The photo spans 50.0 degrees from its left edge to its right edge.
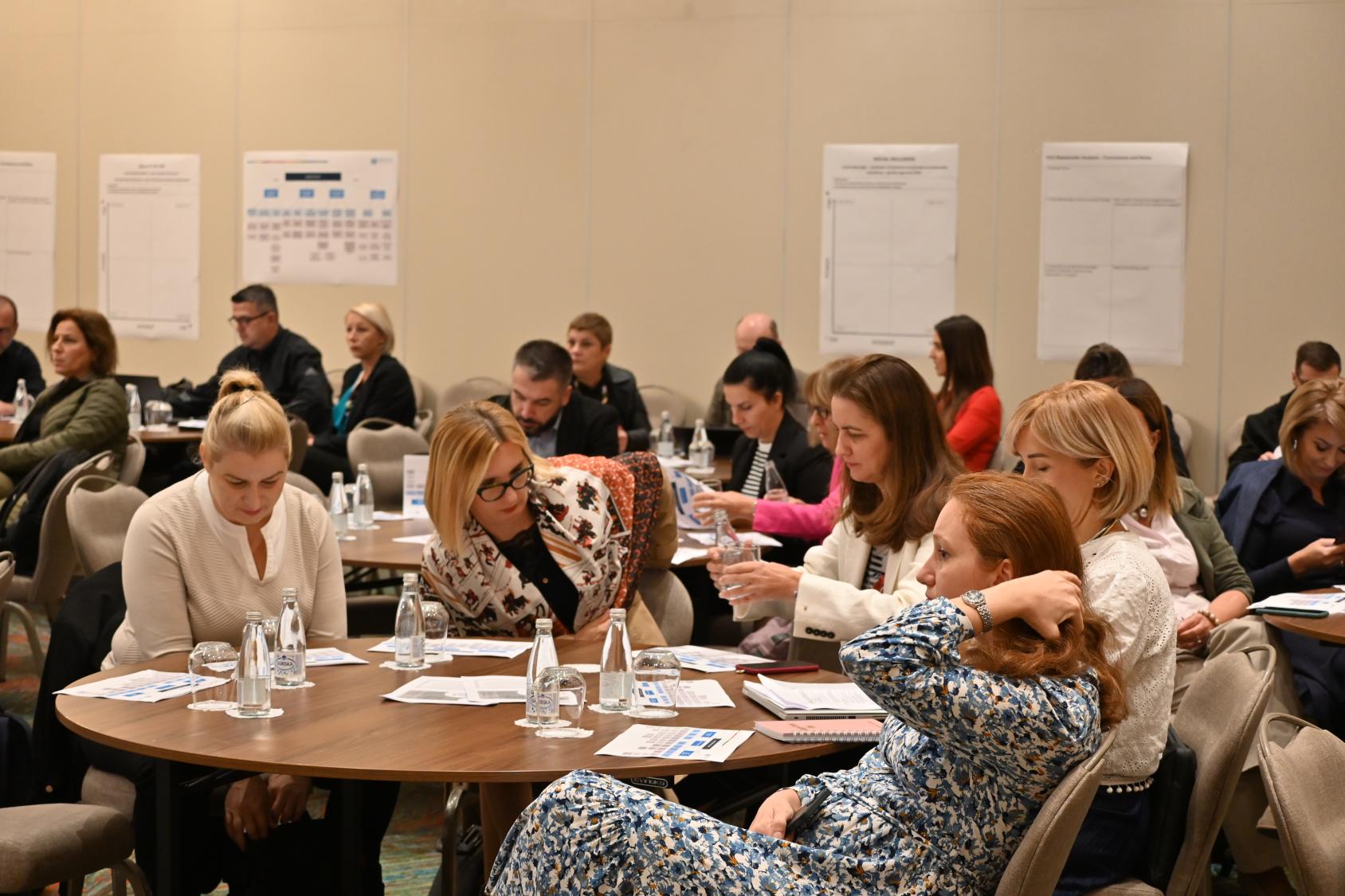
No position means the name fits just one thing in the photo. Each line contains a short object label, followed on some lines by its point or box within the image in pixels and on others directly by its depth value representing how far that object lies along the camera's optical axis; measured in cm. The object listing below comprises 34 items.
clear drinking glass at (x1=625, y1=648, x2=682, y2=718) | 309
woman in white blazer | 370
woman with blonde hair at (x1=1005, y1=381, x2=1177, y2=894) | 269
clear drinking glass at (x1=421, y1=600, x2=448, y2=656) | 371
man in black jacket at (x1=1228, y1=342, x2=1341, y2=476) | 772
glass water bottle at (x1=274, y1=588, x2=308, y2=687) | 328
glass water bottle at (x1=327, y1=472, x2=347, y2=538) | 570
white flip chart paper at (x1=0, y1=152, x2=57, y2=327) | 1118
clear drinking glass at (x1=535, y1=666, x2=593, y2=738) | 292
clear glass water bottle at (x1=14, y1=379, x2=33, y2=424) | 873
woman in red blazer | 686
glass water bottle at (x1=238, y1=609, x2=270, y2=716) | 297
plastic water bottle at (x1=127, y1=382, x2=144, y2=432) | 860
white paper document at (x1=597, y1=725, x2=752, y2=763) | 275
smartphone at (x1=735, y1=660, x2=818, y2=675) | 345
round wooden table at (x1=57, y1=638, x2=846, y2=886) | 265
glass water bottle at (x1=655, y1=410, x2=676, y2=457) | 841
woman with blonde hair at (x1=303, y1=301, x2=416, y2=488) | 851
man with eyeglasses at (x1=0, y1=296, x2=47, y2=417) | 965
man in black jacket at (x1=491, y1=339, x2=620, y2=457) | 634
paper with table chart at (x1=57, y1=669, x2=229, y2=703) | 312
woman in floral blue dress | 225
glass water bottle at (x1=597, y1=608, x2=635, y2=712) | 312
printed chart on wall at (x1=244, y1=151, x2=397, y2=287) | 1044
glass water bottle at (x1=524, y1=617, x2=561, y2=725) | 295
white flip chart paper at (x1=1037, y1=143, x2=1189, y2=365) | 899
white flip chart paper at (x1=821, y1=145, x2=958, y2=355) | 935
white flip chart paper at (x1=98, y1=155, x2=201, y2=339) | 1084
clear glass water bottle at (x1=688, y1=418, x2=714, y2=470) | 782
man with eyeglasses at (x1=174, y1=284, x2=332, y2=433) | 908
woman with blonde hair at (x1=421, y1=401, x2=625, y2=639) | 391
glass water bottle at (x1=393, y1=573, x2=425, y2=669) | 347
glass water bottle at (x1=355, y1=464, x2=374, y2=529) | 576
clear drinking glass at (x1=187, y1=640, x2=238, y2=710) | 309
